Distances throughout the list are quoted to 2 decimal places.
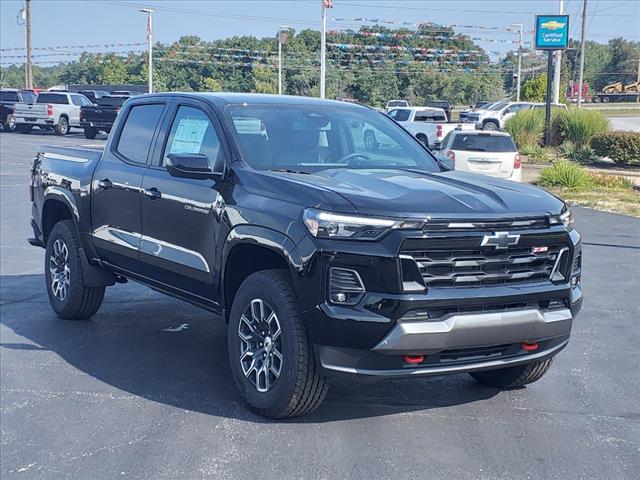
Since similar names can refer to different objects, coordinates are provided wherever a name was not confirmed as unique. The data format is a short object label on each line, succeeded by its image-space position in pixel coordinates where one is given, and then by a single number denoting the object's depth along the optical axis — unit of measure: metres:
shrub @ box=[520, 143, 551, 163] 25.88
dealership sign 27.55
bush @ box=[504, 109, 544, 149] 28.09
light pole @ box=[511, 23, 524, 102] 55.03
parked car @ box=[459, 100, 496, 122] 38.79
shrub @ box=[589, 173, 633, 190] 19.61
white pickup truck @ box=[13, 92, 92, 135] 36.59
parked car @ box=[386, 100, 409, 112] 47.62
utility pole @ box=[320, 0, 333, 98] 34.12
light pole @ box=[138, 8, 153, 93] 42.88
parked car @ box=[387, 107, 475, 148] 24.92
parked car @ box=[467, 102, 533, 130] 37.00
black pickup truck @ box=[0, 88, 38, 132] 39.00
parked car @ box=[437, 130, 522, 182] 17.73
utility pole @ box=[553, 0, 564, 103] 38.28
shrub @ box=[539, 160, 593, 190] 19.20
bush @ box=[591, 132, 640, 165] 24.45
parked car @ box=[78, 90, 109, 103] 41.80
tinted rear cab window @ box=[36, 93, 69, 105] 36.75
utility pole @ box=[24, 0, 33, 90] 54.56
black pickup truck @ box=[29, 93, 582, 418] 4.35
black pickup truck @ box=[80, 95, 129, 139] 32.53
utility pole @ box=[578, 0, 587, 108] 53.56
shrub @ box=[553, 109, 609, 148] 26.88
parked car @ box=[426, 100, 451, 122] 48.48
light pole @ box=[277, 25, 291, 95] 40.30
